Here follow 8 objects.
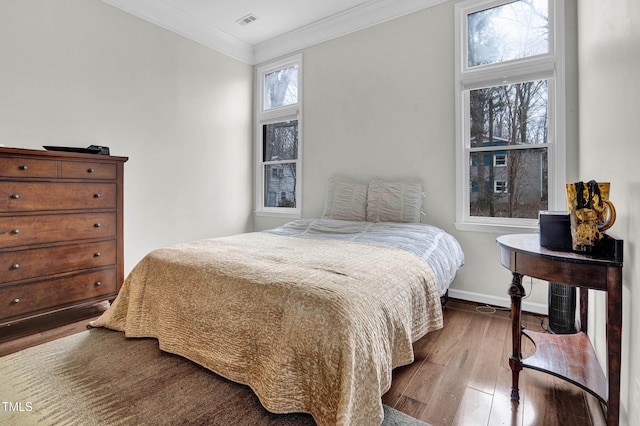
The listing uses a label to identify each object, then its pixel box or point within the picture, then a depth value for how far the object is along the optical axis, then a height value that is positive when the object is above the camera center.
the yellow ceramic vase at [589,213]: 1.23 +0.00
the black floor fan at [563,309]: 2.12 -0.64
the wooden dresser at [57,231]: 2.12 -0.14
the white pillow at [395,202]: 3.01 +0.10
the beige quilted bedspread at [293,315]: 1.17 -0.48
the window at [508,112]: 2.56 +0.87
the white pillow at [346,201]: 3.28 +0.12
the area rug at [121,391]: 1.37 -0.88
